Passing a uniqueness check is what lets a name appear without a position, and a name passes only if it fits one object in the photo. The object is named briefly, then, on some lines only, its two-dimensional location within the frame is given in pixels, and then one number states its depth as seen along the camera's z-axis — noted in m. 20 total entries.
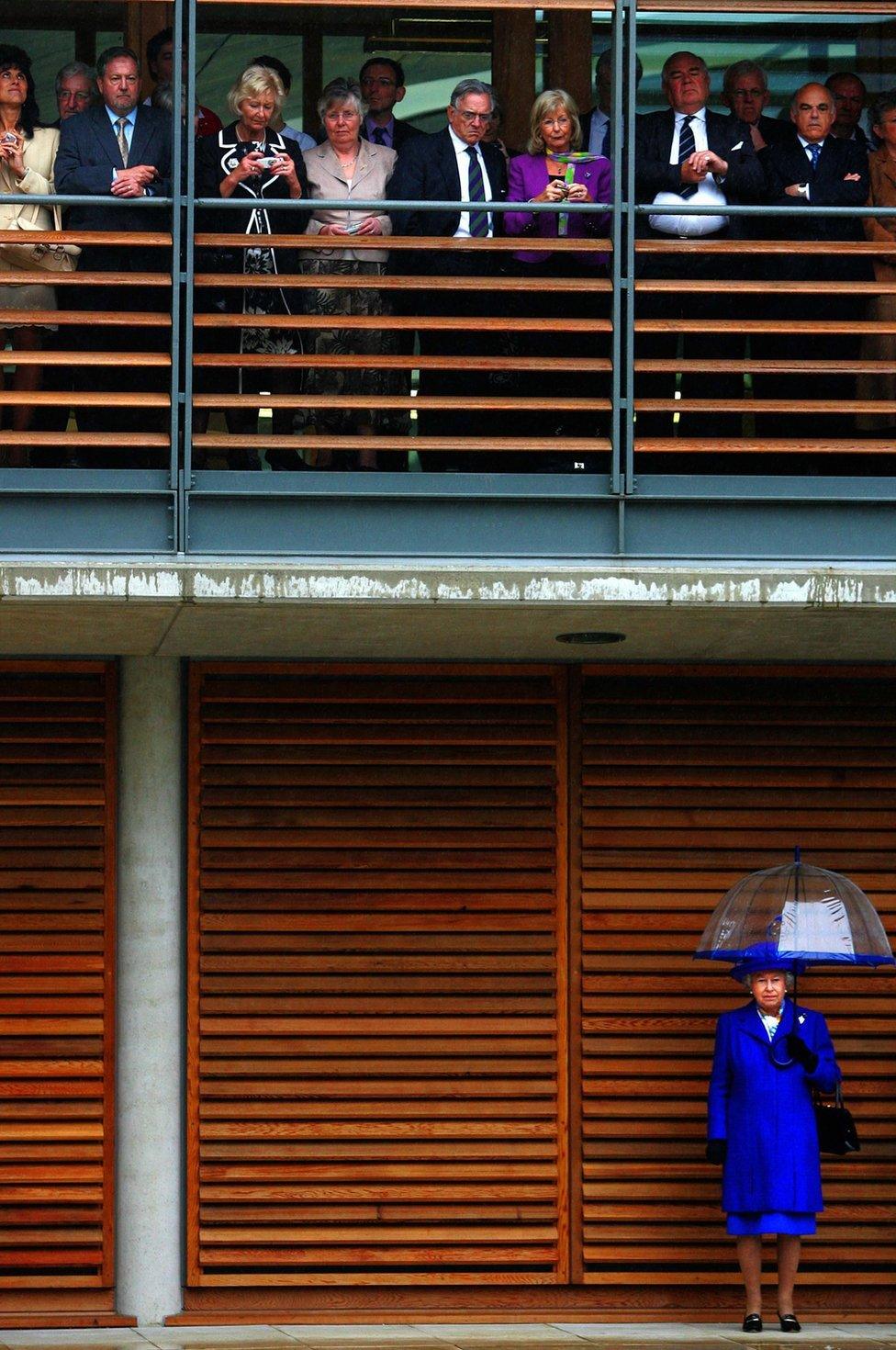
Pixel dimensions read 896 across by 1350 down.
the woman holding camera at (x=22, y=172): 18.39
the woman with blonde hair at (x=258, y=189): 18.19
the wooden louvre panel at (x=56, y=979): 19.73
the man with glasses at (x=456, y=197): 18.34
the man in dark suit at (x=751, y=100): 19.70
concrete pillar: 19.69
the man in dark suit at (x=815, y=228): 18.78
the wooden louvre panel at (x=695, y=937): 20.27
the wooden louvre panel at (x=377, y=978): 20.00
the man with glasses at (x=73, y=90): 19.22
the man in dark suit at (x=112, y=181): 18.17
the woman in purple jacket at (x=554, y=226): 18.44
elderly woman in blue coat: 18.91
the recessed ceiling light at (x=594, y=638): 19.45
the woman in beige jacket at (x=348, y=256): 18.39
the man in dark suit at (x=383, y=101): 19.83
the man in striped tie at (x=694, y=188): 18.37
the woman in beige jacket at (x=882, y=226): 19.11
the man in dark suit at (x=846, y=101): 20.33
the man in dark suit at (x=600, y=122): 19.45
